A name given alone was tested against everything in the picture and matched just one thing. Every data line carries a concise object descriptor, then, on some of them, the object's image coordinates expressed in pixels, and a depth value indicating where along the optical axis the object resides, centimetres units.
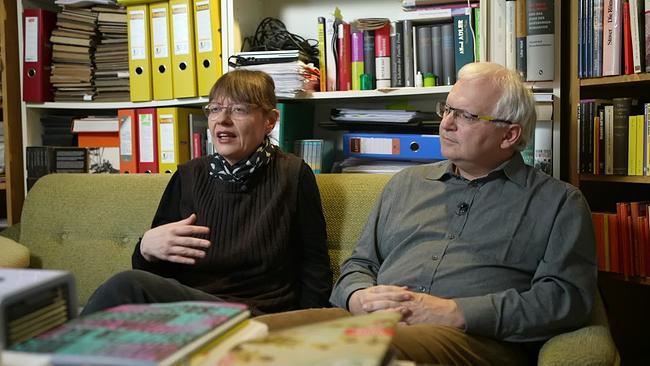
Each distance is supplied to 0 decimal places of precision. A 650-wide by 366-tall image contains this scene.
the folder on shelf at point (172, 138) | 250
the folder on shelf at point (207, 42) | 241
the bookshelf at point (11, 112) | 268
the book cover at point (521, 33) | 203
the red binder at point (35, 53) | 265
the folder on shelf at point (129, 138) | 258
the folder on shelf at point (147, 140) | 255
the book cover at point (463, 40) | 216
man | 140
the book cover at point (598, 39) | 198
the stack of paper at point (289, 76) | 228
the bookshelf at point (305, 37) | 231
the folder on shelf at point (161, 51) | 250
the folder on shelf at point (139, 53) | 254
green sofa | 194
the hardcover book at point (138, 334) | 71
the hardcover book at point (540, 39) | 200
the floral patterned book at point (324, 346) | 68
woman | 173
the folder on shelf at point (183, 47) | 246
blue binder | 219
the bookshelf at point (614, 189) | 203
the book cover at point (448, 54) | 221
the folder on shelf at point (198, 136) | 254
